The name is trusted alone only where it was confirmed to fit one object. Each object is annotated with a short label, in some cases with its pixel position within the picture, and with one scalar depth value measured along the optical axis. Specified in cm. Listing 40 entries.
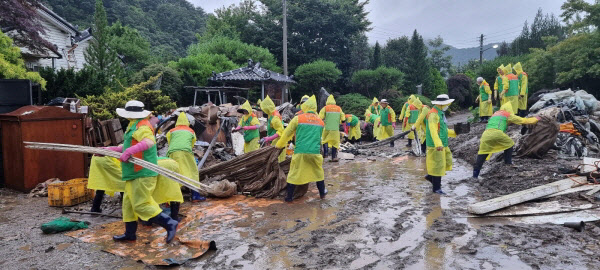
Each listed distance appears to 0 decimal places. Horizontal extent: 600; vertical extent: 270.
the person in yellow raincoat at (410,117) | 1373
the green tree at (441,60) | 4234
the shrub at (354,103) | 2500
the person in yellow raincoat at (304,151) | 679
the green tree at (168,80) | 1964
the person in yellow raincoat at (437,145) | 707
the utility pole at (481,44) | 4203
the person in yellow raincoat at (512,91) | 1287
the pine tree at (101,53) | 2089
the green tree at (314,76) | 2683
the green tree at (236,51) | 2544
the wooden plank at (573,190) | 604
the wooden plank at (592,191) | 591
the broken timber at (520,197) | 573
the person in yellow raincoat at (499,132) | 803
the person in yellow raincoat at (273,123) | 787
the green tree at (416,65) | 3117
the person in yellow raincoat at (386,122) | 1427
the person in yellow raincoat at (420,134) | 1225
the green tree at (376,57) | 3331
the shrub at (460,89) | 2961
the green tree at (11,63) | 988
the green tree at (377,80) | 2845
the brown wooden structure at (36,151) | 749
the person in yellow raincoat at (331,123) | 1119
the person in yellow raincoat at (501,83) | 1280
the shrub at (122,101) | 1162
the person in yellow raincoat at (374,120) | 1551
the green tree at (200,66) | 2214
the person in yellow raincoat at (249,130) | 875
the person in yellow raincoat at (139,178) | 474
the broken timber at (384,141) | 1307
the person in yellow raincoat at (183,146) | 642
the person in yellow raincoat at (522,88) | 1321
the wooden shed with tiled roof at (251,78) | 1988
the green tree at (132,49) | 3023
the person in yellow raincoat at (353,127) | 1499
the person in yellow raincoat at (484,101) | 1455
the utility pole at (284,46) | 2422
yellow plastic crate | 662
